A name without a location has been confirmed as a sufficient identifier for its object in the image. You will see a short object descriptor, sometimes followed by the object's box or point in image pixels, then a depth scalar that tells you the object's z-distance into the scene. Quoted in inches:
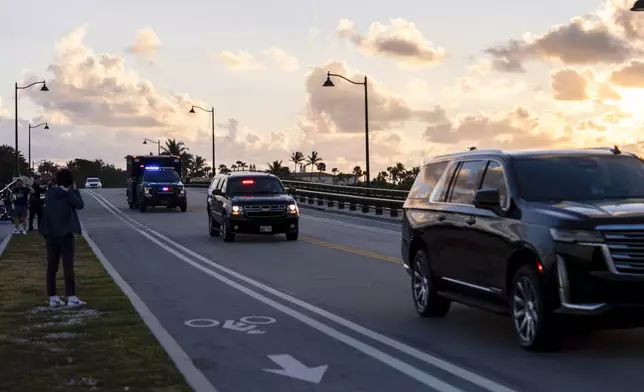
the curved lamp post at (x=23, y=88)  2470.8
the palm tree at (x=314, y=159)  6116.1
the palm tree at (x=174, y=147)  5772.6
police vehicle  1860.2
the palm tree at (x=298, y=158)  5917.8
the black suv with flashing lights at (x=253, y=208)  1069.1
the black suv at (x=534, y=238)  356.5
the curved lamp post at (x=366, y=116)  1995.6
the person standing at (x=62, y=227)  528.1
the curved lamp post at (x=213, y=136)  3357.3
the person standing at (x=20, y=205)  1169.4
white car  4407.0
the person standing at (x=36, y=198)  1194.6
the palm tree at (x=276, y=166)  4284.0
